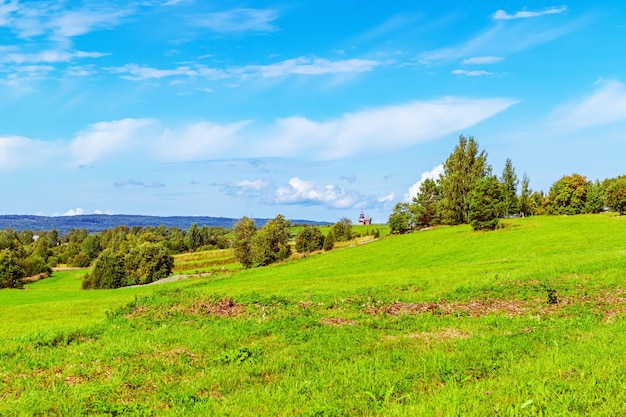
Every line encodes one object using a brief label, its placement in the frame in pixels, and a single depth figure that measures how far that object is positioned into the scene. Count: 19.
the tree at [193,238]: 191.50
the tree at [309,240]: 121.69
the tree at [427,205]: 100.81
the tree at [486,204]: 64.81
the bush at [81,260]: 158.90
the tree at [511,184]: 108.46
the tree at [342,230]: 121.25
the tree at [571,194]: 94.88
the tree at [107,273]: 95.50
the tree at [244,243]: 97.50
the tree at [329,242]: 101.91
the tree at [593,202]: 95.50
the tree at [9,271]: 94.62
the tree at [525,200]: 116.69
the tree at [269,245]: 92.69
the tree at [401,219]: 96.31
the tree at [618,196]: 74.46
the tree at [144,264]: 98.25
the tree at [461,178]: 92.81
